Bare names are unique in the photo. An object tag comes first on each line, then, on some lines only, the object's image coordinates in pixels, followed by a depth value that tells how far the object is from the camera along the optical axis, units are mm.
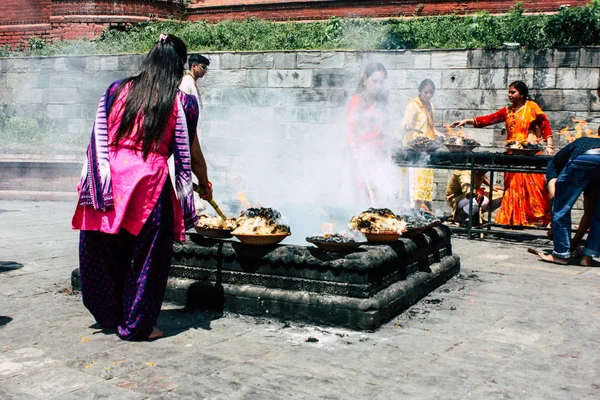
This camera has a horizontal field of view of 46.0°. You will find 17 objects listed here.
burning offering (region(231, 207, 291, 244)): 5262
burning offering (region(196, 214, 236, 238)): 5637
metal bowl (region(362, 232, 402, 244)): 5480
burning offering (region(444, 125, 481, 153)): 9289
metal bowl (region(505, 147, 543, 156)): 8664
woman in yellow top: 9969
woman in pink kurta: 4484
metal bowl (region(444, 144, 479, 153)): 9289
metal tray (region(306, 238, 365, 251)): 5039
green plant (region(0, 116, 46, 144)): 16172
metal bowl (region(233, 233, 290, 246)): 5250
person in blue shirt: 7250
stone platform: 4980
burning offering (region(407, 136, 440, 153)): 9320
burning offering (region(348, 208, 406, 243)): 5492
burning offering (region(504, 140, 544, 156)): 8672
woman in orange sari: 9648
